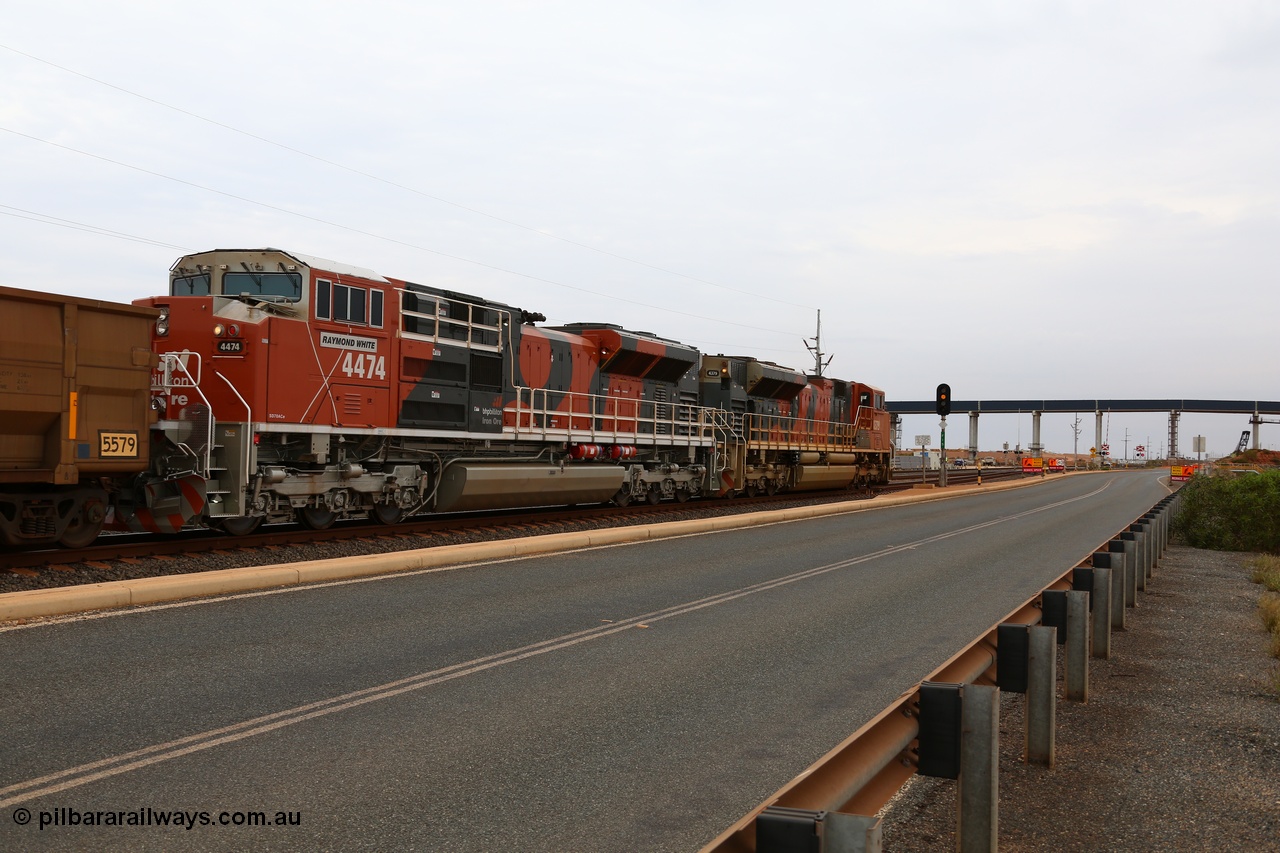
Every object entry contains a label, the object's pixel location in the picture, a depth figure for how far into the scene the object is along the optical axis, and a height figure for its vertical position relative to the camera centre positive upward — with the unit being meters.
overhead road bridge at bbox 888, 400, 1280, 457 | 132.50 +6.81
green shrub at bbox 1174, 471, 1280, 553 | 21.02 -1.36
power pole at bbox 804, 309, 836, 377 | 71.44 +6.76
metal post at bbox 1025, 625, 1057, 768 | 5.83 -1.51
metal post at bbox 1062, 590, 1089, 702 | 7.33 -1.54
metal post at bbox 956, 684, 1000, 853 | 4.28 -1.45
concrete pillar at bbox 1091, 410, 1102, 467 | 134.41 +3.49
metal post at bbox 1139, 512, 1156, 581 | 14.30 -1.29
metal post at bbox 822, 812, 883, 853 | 2.75 -1.13
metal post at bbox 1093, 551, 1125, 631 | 9.24 -1.41
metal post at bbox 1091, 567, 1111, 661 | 8.59 -1.50
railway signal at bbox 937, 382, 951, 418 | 40.56 +2.17
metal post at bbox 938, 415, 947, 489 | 42.13 -0.93
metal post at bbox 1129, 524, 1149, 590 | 12.74 -1.39
